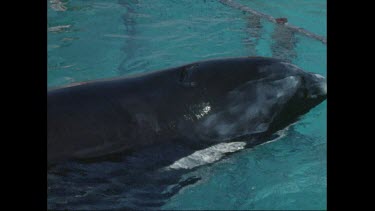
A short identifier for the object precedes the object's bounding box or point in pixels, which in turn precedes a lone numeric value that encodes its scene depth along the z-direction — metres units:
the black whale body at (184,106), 6.45
